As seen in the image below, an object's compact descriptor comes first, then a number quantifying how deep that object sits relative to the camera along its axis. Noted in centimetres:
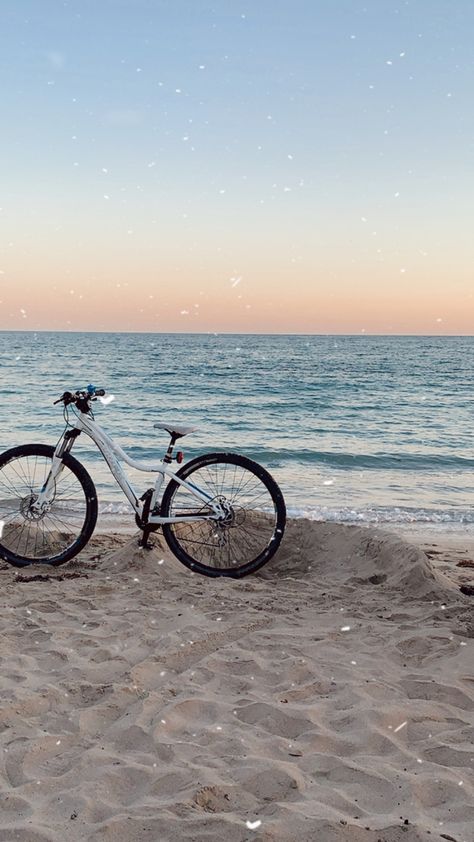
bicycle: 520
